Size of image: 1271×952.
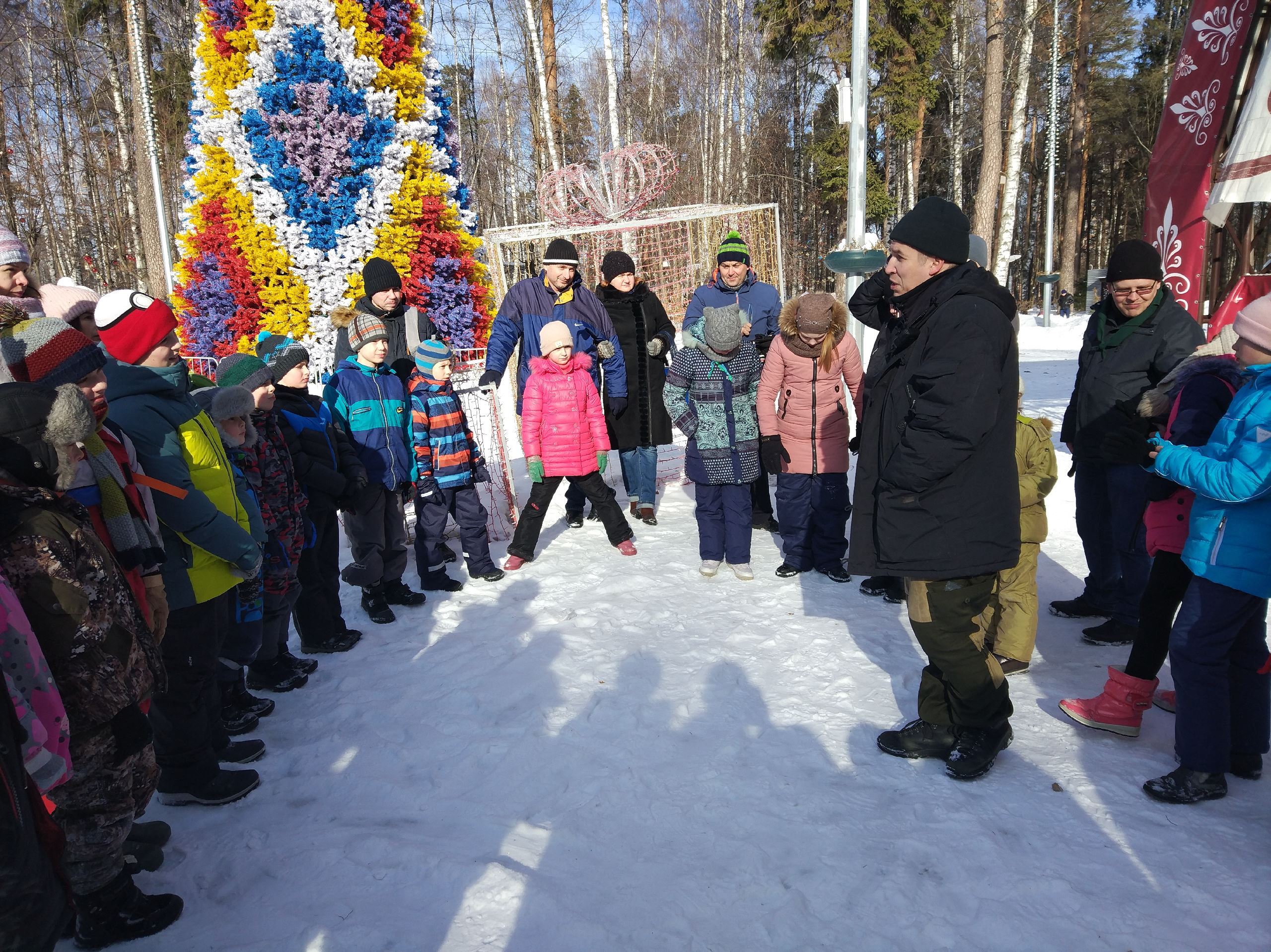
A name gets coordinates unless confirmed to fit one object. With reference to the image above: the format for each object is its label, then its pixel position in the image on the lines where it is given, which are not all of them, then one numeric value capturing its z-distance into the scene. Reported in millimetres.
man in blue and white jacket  5715
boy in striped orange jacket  4863
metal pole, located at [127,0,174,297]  12326
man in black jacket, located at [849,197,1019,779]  2576
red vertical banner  5512
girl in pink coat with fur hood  4816
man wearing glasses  3660
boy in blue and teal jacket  4484
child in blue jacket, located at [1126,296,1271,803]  2406
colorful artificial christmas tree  7016
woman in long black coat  6211
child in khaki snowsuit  3549
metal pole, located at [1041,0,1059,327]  21047
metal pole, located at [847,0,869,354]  8477
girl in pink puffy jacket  5195
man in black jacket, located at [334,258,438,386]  4945
